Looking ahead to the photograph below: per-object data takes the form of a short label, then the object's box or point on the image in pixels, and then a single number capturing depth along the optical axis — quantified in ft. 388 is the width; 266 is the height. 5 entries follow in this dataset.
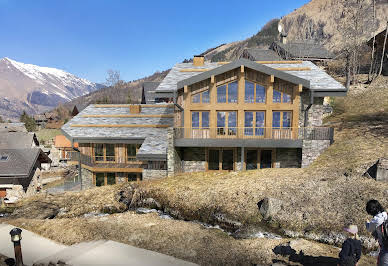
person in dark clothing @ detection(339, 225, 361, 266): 21.88
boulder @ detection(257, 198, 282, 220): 40.74
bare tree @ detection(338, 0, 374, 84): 105.29
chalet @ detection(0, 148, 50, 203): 71.82
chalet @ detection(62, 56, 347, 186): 56.85
